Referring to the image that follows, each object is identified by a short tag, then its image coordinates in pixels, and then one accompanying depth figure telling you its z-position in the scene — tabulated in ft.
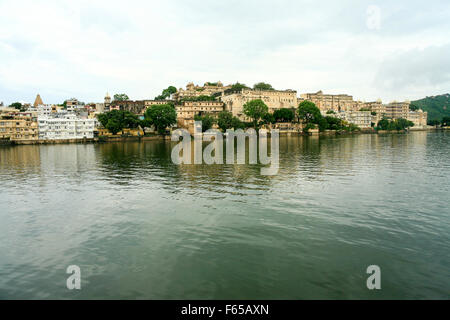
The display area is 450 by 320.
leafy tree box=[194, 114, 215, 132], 351.05
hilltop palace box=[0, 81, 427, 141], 323.78
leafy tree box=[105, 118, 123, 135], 327.26
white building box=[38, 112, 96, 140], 324.80
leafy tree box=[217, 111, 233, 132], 353.00
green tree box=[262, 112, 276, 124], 398.83
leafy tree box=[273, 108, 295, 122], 410.31
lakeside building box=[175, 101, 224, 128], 389.60
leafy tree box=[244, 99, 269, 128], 387.34
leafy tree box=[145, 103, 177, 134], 346.33
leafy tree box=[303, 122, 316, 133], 409.90
